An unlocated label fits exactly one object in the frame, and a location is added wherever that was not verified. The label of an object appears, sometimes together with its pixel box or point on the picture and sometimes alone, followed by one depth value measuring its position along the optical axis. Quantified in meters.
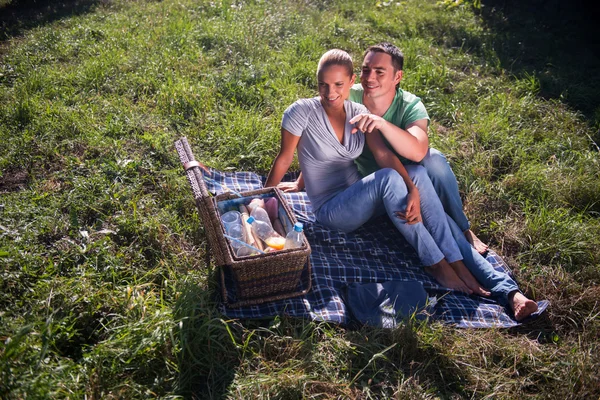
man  3.32
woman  3.18
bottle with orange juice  3.02
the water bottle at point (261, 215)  3.15
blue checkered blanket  3.00
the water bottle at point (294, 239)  2.87
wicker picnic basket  2.71
